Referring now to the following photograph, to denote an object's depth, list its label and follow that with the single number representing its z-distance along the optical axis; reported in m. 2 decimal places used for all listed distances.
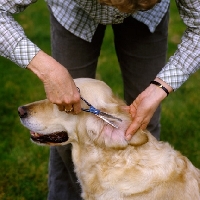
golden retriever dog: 2.56
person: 2.42
